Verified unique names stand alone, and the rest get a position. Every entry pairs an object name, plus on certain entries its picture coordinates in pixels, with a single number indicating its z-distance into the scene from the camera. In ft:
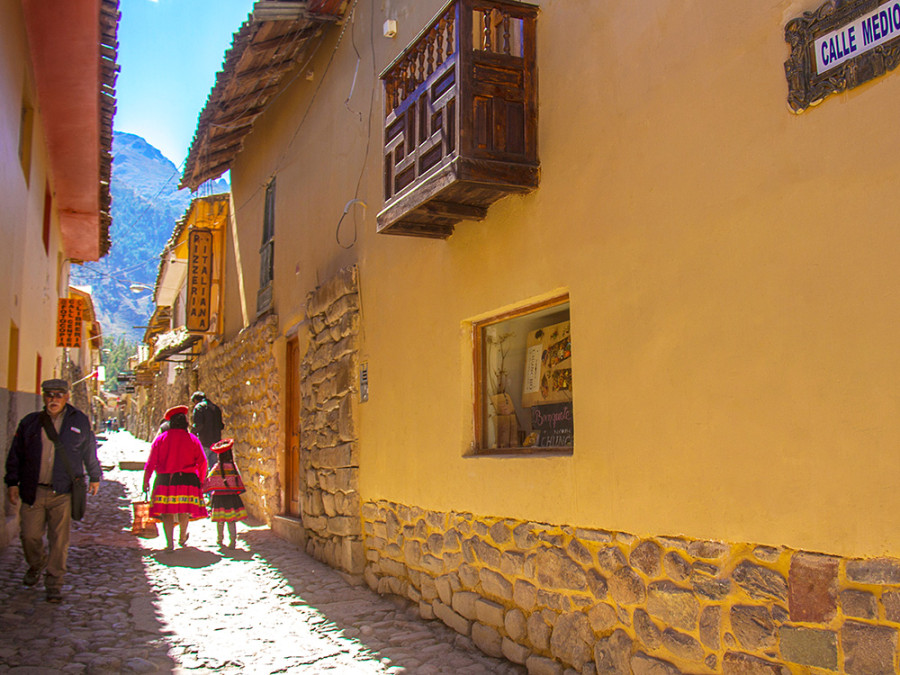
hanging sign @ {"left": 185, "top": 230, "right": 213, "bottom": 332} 47.55
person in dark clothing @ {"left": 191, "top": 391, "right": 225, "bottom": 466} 36.27
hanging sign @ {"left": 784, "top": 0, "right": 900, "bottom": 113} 8.96
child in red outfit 28.19
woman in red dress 27.73
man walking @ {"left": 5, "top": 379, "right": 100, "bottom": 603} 20.21
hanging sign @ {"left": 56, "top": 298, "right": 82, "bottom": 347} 52.75
